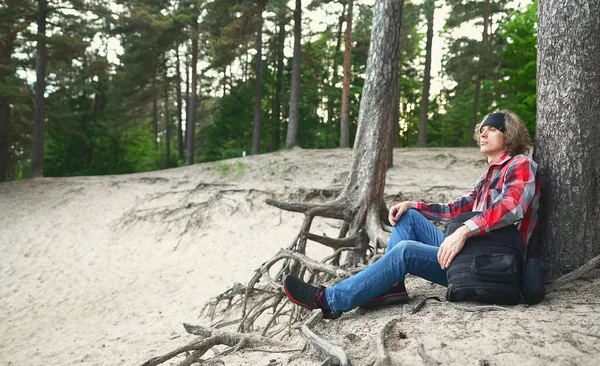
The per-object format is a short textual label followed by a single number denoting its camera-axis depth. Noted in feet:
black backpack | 8.06
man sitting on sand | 8.40
